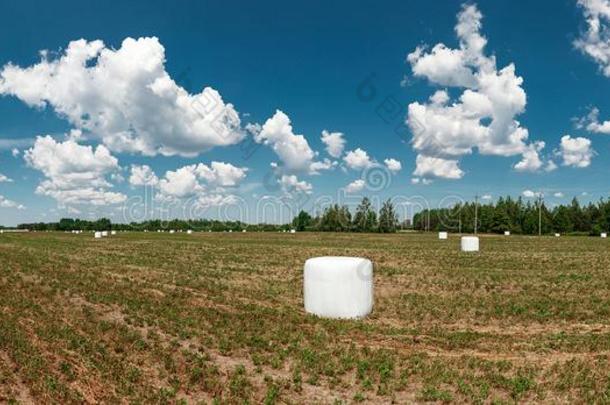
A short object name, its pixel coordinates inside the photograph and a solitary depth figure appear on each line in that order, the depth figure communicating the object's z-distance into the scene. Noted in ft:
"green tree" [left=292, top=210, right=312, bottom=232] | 563.07
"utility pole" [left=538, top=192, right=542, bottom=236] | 412.07
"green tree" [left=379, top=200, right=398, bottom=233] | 498.69
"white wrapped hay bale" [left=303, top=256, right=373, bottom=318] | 50.44
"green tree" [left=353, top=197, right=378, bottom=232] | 503.61
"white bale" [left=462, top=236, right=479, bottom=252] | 134.66
